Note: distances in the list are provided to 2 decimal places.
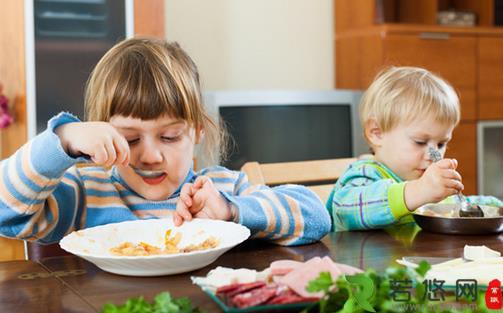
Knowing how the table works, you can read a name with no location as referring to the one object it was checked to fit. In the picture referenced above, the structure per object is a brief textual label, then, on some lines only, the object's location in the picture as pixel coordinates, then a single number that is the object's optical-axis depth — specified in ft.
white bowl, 3.63
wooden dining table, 3.44
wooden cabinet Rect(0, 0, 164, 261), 8.07
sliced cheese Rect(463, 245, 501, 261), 3.85
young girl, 4.04
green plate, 3.12
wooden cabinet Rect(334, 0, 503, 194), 10.74
